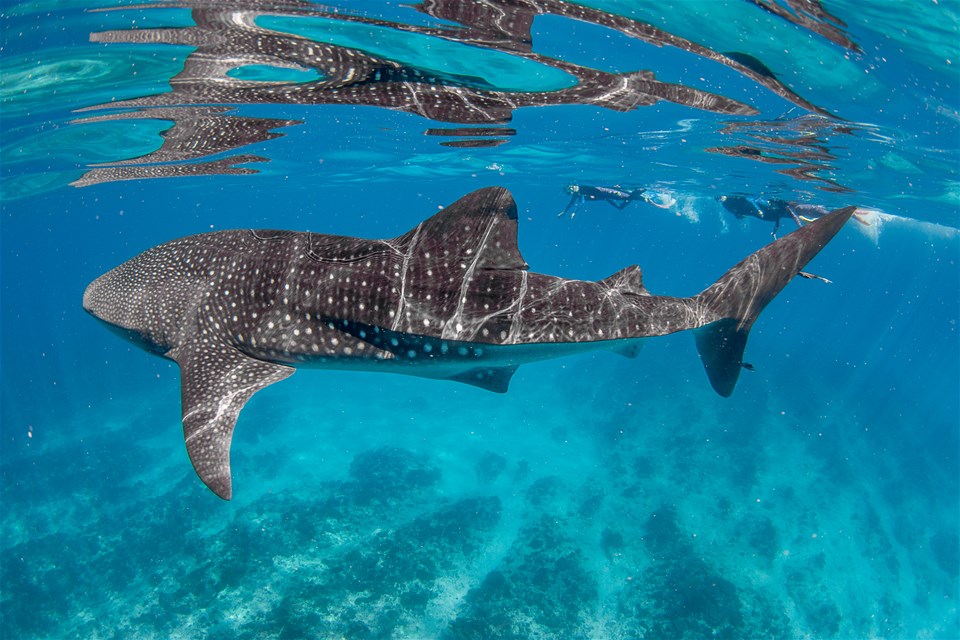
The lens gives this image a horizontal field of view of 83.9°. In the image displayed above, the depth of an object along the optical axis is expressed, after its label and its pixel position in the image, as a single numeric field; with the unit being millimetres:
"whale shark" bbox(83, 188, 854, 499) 5402
